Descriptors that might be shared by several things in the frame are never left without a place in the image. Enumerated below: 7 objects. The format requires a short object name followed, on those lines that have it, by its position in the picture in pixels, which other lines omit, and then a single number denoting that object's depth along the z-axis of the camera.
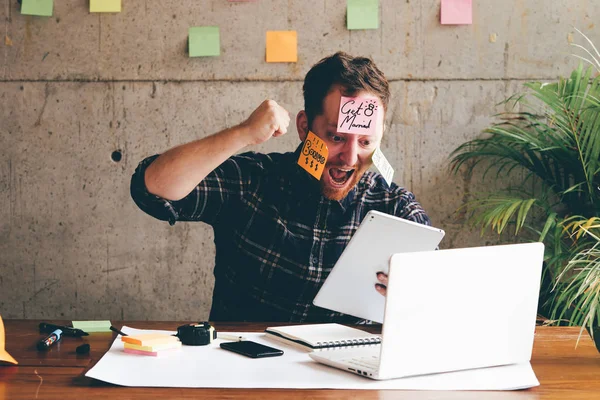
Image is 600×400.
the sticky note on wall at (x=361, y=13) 2.86
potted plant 2.46
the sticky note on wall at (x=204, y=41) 2.85
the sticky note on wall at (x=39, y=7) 2.83
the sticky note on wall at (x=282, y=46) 2.86
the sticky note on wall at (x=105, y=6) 2.84
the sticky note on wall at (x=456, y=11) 2.86
